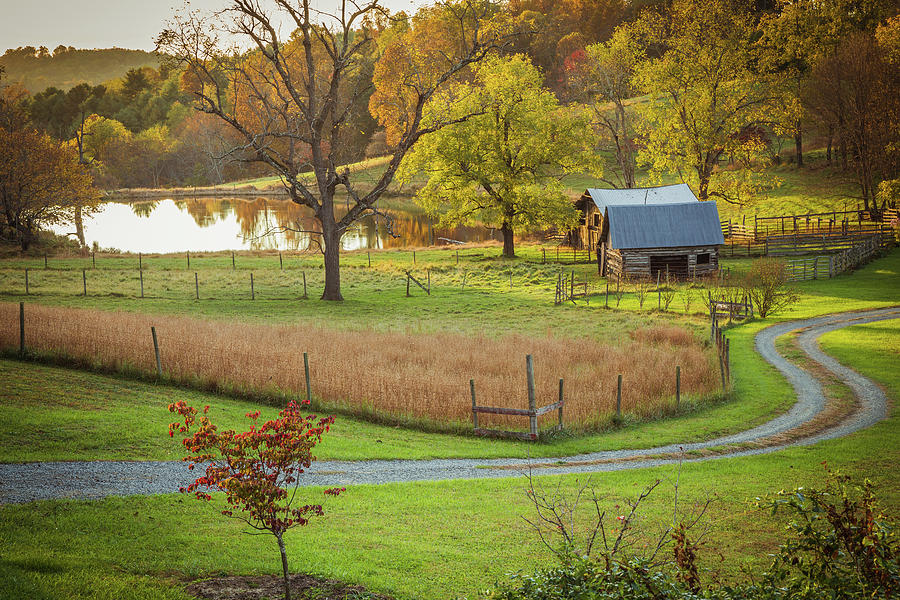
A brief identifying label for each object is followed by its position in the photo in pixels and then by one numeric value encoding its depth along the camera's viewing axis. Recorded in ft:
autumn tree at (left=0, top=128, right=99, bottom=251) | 177.99
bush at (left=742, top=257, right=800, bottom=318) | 120.47
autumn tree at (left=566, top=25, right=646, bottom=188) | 225.56
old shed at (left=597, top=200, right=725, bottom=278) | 159.22
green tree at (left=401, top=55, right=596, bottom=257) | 182.60
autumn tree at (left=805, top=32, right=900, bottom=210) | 197.98
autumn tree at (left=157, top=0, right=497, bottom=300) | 121.90
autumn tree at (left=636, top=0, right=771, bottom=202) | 201.87
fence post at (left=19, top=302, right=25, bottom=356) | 69.94
